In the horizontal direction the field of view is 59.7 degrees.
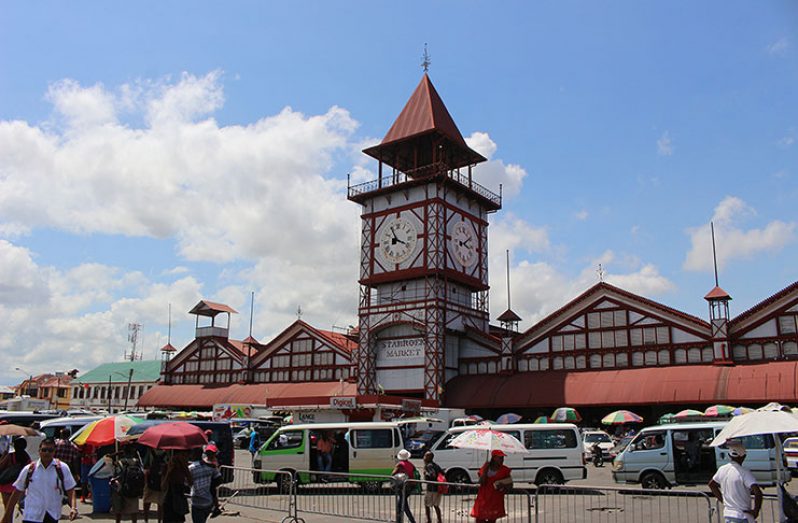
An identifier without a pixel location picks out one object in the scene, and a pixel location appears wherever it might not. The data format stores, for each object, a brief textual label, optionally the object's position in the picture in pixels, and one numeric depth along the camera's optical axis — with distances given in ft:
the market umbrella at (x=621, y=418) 117.70
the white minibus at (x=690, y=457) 69.26
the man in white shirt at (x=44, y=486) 34.83
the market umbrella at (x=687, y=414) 110.22
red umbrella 38.34
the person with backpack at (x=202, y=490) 37.09
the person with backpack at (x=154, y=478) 43.01
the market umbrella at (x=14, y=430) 49.32
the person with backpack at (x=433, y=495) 47.37
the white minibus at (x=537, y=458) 70.90
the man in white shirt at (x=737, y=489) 32.89
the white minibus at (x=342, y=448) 72.43
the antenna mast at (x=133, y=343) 378.71
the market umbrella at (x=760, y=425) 33.90
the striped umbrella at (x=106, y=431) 51.26
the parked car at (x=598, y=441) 108.47
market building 131.23
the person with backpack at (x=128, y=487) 43.19
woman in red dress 38.50
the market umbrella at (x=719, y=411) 108.34
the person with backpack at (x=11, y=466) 41.73
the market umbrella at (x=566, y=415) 122.11
